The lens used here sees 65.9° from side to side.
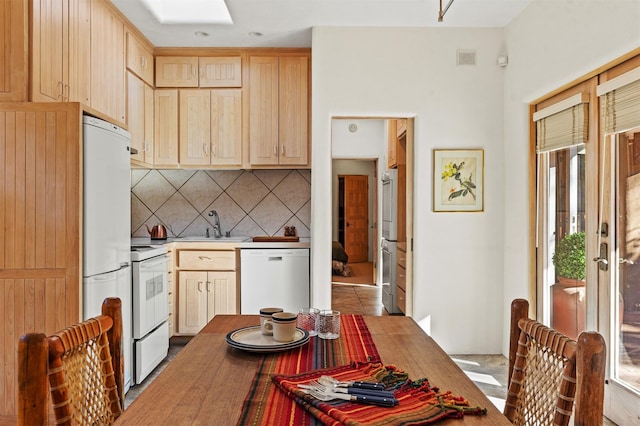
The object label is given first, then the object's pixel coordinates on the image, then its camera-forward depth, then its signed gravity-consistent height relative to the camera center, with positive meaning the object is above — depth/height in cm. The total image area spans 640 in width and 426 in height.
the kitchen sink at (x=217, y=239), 435 -24
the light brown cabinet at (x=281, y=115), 448 +89
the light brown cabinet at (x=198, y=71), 450 +130
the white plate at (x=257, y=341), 145 -40
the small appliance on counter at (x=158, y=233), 453 -18
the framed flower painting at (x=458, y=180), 409 +28
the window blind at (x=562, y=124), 303 +60
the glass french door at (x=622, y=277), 262 -35
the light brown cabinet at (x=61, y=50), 271 +97
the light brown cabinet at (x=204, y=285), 430 -63
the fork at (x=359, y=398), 108 -41
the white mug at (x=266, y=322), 160 -35
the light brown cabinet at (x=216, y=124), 450 +82
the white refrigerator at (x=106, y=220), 271 -4
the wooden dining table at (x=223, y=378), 104 -42
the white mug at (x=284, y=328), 152 -36
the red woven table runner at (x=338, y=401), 101 -42
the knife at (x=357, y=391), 110 -40
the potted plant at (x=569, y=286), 313 -48
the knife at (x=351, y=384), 115 -40
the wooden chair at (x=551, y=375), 94 -36
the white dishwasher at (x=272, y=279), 429 -57
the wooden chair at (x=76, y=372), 99 -37
